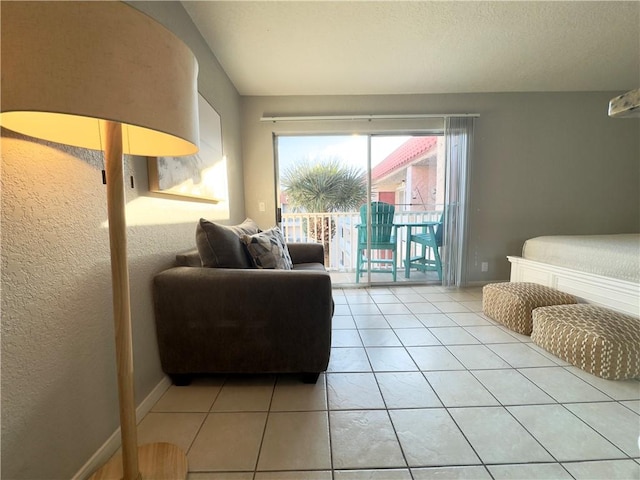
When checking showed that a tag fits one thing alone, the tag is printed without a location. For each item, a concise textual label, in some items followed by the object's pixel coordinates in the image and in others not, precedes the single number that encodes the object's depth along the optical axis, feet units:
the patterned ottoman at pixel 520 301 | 6.08
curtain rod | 9.44
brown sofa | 4.01
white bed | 5.47
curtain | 9.53
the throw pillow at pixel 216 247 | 4.31
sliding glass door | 10.19
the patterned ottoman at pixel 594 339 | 4.33
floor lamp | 1.52
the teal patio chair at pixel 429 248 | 10.37
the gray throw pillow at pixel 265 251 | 4.97
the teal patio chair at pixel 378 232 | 10.17
